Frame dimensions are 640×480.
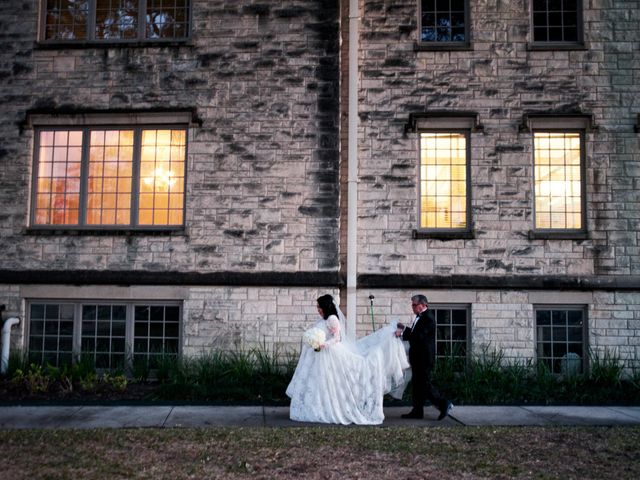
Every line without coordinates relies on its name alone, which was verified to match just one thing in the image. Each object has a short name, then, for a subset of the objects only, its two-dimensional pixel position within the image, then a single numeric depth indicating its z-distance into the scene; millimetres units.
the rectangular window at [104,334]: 12898
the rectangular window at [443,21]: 13633
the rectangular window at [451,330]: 12930
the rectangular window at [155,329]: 12930
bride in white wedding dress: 9266
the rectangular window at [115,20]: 13594
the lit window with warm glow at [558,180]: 13219
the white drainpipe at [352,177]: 12734
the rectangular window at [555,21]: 13539
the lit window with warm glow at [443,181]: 13250
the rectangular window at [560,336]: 12883
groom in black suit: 9500
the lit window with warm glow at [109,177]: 13258
